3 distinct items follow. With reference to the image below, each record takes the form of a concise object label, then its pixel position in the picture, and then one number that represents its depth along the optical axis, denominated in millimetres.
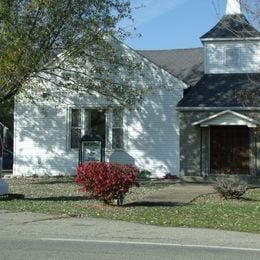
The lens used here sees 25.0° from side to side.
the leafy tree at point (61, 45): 18266
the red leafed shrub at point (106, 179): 15070
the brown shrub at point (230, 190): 17312
